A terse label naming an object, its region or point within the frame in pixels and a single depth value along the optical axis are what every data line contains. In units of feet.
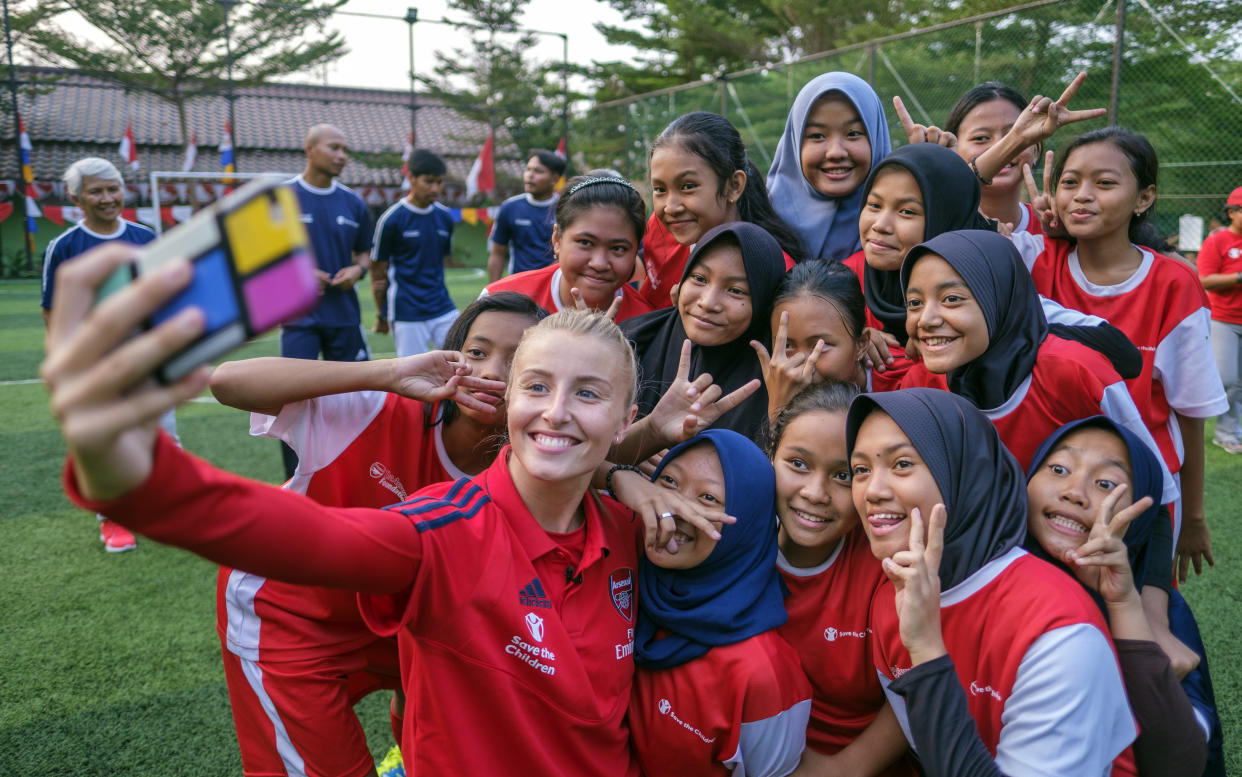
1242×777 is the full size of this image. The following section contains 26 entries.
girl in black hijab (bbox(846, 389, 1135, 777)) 5.16
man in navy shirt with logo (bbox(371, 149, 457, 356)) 23.75
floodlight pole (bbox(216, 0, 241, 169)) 46.28
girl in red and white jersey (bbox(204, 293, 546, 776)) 6.91
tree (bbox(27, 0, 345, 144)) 70.79
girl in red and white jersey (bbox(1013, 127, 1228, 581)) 8.79
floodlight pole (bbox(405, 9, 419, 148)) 53.11
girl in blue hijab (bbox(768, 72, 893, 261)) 10.28
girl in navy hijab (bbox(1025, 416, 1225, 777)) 5.63
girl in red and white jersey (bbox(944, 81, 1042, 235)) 10.55
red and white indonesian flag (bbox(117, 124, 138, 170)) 61.77
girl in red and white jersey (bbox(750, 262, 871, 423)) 7.62
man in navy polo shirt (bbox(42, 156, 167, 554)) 16.72
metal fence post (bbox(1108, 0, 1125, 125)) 29.19
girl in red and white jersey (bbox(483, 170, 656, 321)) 9.82
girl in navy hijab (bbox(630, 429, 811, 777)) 5.81
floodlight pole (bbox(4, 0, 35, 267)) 51.44
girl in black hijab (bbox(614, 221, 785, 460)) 8.09
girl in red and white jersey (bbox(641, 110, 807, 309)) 10.04
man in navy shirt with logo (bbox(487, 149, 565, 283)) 24.82
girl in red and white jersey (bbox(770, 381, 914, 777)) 6.19
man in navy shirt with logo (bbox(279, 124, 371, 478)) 19.30
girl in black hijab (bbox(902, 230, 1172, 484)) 6.83
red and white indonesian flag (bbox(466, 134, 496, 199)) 50.62
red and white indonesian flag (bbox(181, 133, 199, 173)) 62.23
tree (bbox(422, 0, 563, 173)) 86.28
